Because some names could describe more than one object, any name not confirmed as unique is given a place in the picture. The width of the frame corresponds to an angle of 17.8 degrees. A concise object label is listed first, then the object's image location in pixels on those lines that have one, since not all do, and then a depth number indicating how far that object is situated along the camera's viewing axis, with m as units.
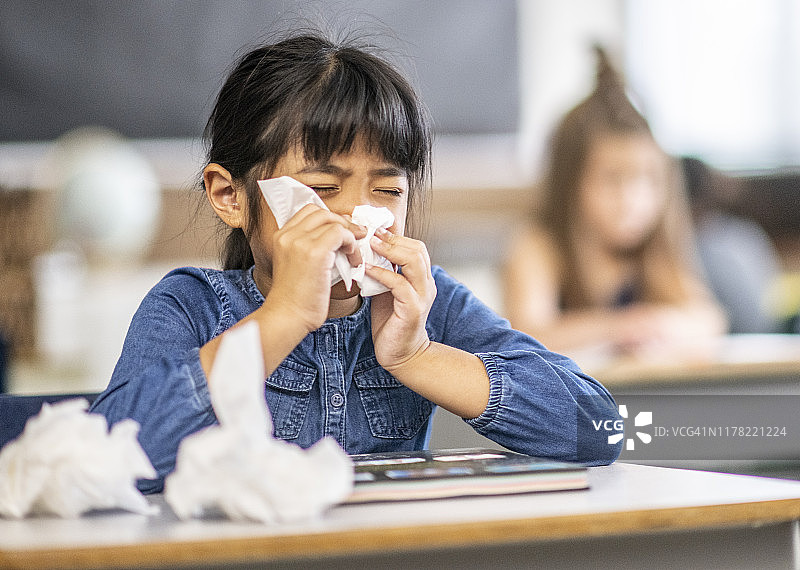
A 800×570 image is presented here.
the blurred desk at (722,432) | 2.13
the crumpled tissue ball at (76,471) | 1.73
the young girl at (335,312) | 1.91
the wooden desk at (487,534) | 1.66
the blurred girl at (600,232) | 3.81
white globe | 4.67
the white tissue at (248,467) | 1.70
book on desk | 1.75
